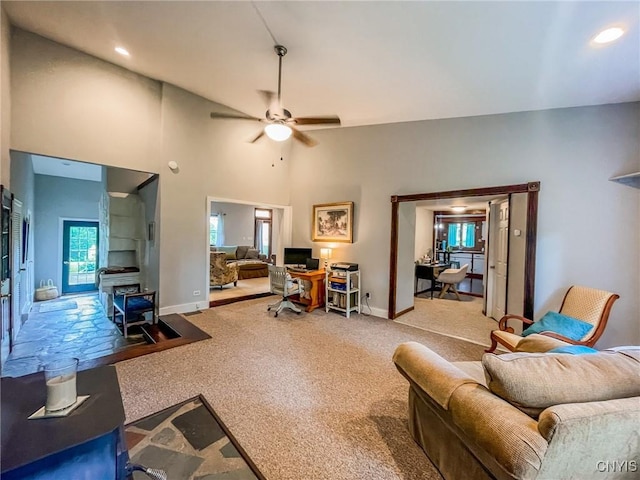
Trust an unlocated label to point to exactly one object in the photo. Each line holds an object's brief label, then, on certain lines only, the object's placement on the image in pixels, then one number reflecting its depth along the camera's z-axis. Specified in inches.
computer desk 199.9
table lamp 209.2
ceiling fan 119.4
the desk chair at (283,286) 183.6
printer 189.3
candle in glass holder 41.6
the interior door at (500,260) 169.6
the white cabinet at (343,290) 187.1
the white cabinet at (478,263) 298.0
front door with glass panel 270.4
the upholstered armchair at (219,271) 254.7
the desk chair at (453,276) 244.4
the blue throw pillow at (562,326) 103.7
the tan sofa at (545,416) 40.6
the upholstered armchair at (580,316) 102.5
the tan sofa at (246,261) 324.2
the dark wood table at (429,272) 263.4
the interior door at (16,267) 126.6
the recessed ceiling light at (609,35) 80.1
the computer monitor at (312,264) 211.2
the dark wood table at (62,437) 34.2
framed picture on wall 200.7
